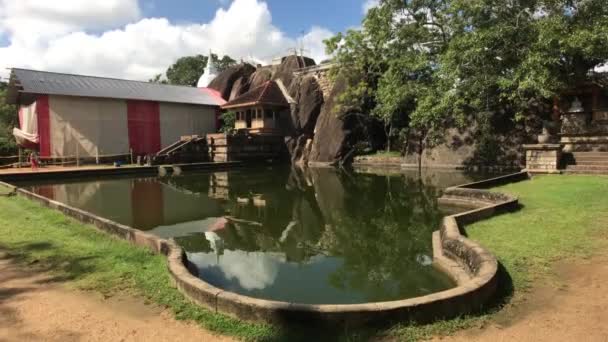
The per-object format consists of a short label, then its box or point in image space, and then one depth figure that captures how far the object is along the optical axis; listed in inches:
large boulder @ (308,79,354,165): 1063.6
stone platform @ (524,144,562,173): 543.8
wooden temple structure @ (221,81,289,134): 1125.1
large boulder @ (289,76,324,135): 1208.2
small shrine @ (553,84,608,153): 589.9
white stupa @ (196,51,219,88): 1611.7
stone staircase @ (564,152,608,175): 515.5
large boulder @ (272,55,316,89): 1367.5
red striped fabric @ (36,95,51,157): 943.0
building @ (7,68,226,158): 958.4
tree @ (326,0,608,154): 527.2
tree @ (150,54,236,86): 2140.6
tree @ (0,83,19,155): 1309.1
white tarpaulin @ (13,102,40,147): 956.6
